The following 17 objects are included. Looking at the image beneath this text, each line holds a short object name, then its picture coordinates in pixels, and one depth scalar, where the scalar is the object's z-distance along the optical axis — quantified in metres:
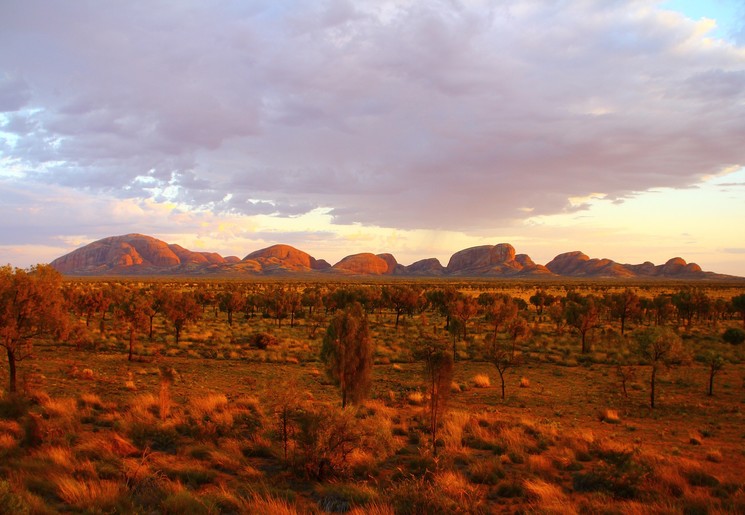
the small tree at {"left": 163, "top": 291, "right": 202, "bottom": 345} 37.59
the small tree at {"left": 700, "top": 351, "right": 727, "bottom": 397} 23.47
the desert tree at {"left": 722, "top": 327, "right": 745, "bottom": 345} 38.38
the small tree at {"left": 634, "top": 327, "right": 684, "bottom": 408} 22.94
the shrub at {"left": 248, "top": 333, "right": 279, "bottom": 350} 36.19
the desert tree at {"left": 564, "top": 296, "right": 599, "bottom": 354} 37.94
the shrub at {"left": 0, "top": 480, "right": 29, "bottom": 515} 6.81
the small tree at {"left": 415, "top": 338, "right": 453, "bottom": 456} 14.23
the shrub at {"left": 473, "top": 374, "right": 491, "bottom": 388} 25.59
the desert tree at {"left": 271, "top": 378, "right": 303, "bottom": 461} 12.41
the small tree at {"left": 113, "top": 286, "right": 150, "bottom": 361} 32.12
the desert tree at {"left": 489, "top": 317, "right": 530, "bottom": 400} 23.81
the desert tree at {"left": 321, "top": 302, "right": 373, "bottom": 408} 17.42
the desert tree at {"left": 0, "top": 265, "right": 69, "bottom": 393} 17.70
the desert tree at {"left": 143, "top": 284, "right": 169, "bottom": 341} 38.12
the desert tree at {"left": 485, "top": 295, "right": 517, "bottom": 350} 38.25
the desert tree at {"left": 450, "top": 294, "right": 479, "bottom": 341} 40.69
